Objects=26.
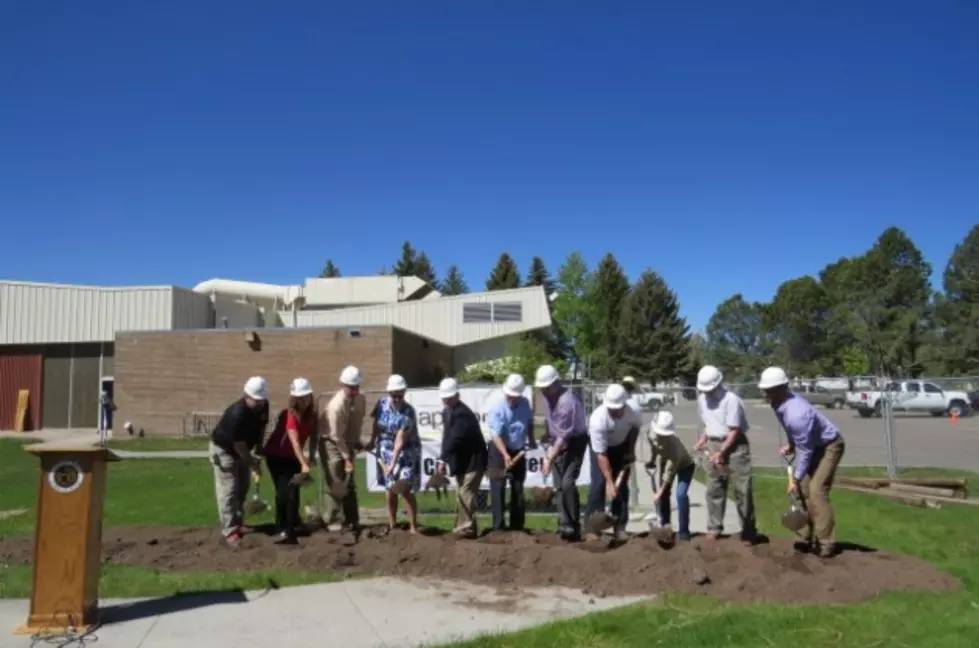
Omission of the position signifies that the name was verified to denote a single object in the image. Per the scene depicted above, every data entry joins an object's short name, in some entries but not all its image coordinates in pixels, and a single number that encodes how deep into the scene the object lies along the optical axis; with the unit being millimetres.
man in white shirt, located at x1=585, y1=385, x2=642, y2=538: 8406
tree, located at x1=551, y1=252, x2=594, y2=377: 61656
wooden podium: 5645
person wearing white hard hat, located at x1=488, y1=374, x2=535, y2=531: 8867
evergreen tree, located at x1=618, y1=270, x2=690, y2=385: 76688
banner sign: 11517
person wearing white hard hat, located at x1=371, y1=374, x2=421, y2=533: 8906
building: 29922
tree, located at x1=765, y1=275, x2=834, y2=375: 84250
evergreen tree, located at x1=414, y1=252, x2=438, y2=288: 100825
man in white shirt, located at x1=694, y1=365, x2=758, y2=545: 8148
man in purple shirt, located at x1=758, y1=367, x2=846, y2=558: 7500
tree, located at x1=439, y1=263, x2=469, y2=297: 112494
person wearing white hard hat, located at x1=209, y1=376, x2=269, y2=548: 8297
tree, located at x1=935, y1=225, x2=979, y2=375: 60125
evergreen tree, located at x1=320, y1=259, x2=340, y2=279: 117562
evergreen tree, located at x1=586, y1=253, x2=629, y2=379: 64188
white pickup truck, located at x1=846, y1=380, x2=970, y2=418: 32062
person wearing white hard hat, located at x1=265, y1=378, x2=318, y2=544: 8578
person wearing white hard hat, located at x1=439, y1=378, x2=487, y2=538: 8734
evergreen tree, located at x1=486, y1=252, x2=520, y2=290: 86250
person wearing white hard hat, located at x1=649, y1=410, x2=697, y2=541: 8570
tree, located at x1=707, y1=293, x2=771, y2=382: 93000
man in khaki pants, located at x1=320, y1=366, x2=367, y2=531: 8953
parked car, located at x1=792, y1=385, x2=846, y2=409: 43469
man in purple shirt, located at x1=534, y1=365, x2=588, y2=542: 8508
